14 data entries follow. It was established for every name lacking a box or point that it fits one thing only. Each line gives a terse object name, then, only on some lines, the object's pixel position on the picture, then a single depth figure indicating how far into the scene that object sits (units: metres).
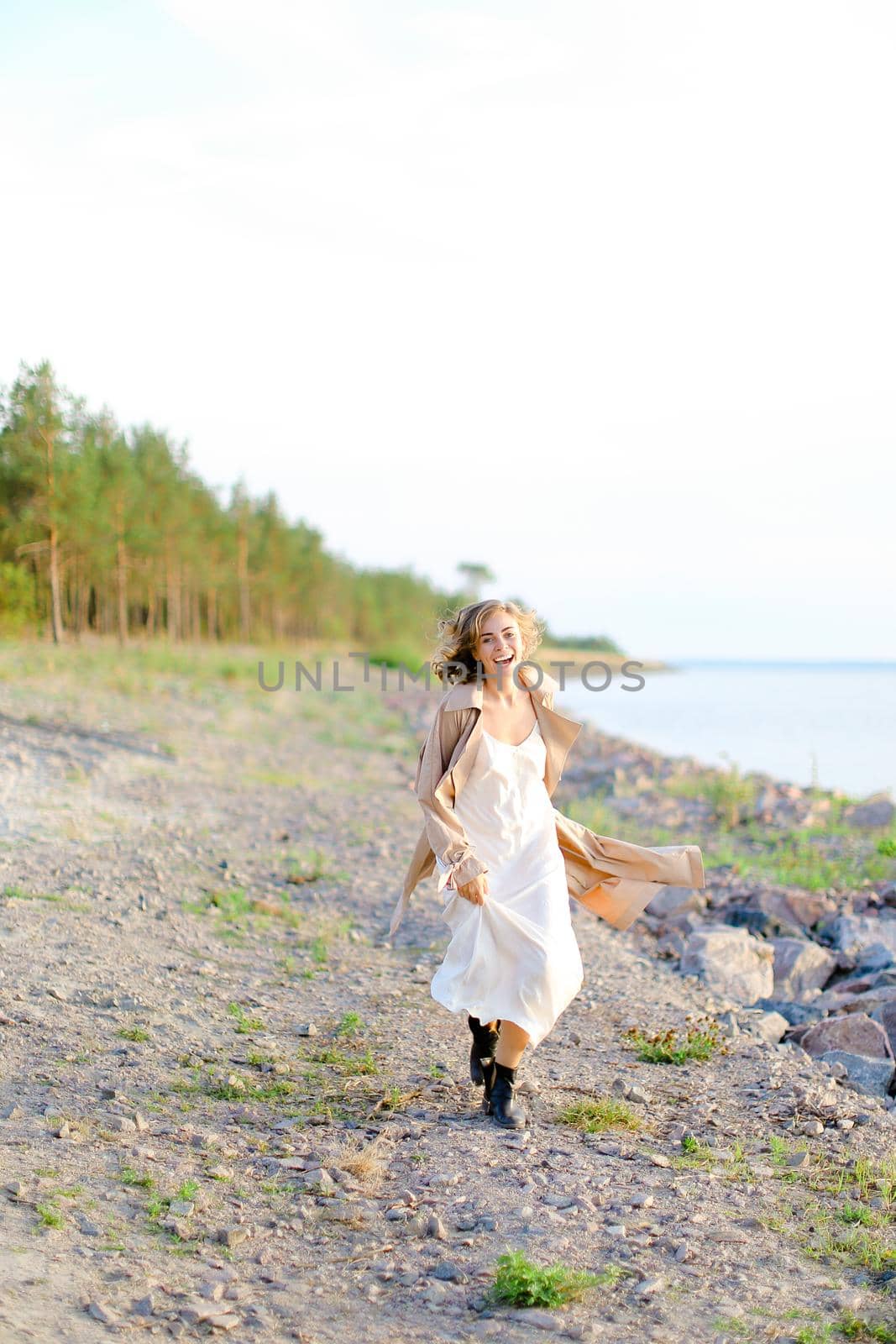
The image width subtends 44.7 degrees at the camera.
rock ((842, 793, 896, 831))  13.82
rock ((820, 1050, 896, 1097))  5.33
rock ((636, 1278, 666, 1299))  3.21
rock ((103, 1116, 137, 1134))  4.10
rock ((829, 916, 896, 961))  8.16
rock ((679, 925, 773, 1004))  7.02
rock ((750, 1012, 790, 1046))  5.98
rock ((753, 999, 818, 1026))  6.52
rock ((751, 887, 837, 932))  9.20
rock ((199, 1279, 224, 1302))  3.13
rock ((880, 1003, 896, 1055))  6.29
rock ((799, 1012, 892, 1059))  5.80
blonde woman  4.13
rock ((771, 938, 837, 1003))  7.52
